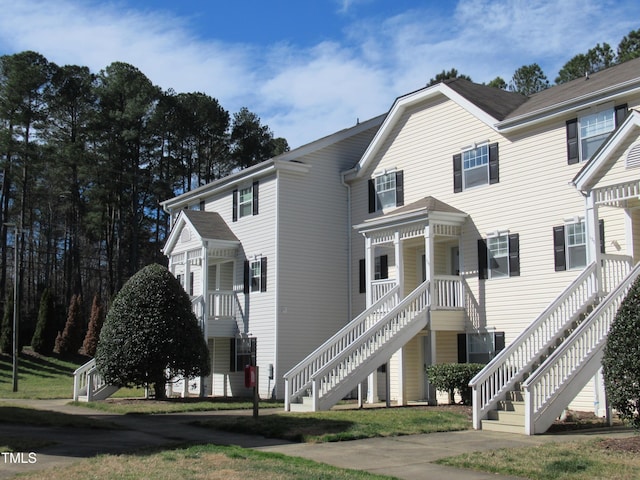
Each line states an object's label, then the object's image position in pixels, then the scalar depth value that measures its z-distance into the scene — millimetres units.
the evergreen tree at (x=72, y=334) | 47469
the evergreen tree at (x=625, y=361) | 11906
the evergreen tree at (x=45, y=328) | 47094
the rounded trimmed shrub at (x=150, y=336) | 23625
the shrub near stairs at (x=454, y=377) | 20562
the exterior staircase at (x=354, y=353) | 20438
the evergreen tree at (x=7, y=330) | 45875
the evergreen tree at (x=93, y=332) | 47500
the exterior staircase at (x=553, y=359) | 15055
